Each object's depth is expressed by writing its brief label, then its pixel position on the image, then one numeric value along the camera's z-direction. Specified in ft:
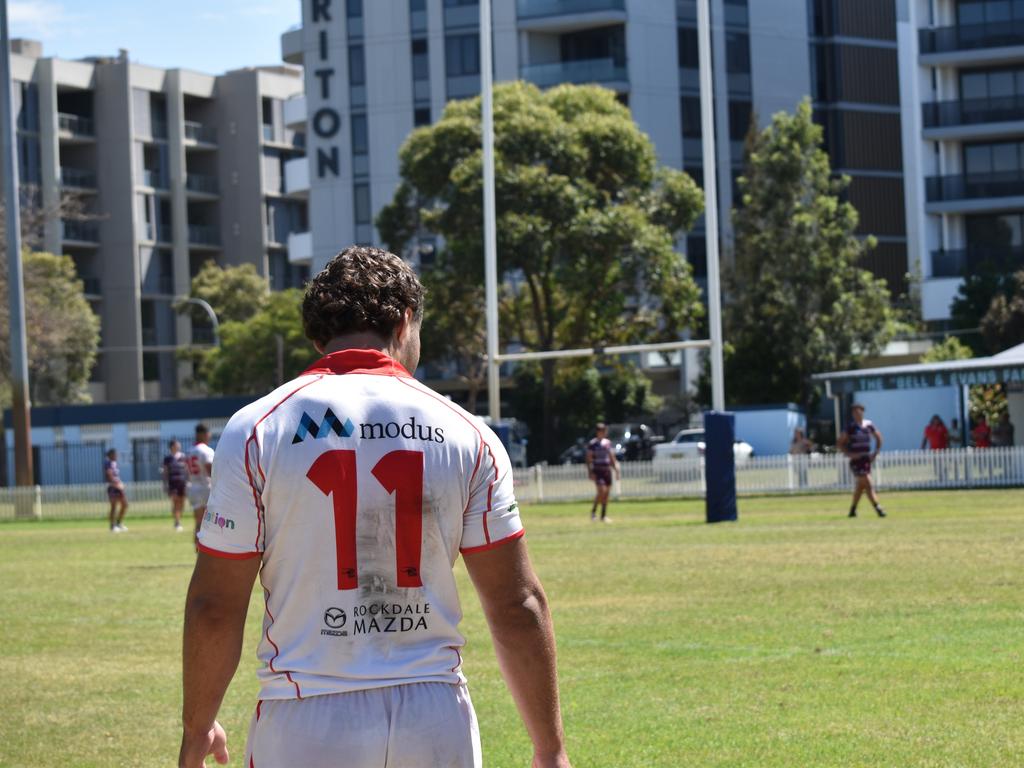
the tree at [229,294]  263.08
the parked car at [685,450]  166.91
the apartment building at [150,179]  283.38
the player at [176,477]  110.73
